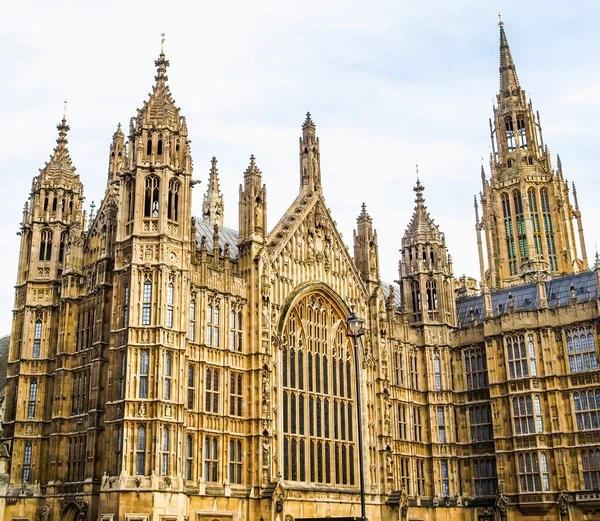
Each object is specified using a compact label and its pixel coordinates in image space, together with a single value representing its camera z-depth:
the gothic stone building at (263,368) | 45.19
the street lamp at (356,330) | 33.66
